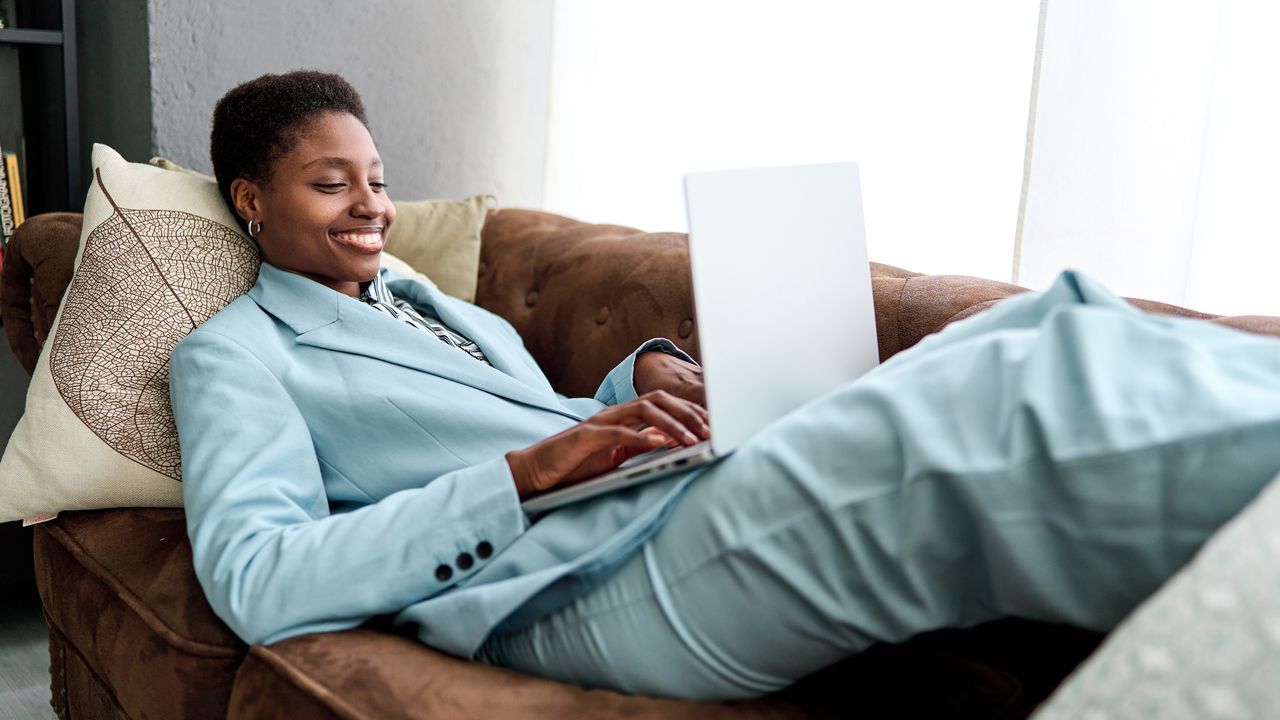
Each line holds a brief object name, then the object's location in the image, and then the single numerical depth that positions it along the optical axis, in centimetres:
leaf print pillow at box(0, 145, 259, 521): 126
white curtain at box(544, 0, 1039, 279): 179
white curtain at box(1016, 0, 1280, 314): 146
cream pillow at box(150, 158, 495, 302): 187
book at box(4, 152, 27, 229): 200
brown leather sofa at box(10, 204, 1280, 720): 81
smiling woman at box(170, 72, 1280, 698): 67
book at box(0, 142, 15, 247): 200
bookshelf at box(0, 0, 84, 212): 202
